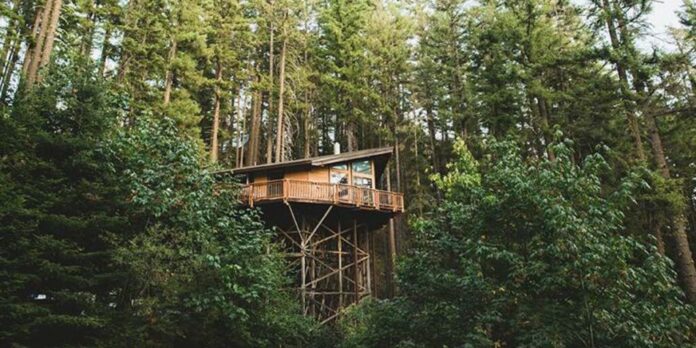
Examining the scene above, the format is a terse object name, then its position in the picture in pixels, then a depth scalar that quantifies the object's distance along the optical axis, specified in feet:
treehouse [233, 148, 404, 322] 57.00
